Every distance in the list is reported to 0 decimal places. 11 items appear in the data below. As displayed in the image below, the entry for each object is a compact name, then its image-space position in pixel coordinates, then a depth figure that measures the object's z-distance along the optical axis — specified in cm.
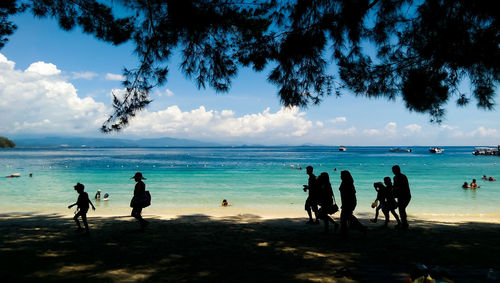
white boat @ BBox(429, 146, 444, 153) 12094
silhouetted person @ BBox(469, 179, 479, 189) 2282
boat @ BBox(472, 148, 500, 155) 8992
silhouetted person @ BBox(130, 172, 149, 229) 779
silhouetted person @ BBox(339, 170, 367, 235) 697
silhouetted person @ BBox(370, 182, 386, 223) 834
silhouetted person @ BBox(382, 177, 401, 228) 817
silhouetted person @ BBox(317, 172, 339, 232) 736
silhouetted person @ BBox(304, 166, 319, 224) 809
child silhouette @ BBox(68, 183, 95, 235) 743
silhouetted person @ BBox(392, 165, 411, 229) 776
